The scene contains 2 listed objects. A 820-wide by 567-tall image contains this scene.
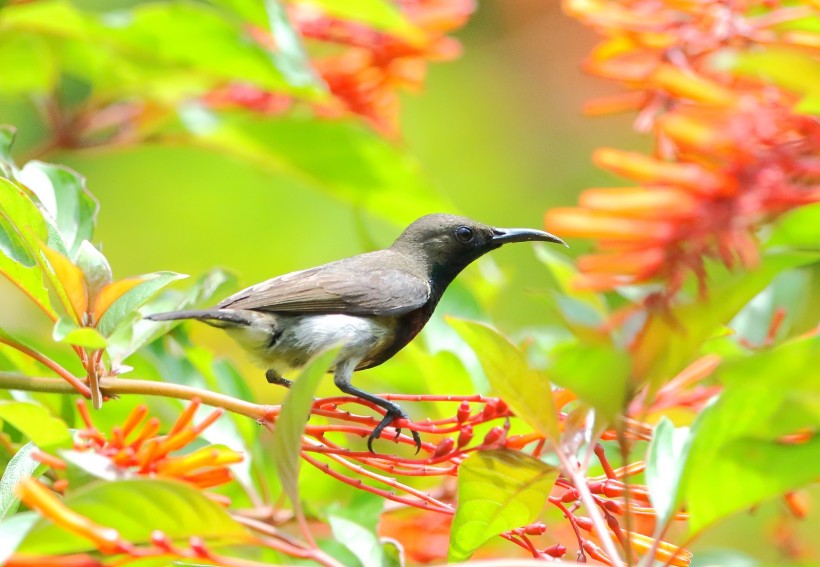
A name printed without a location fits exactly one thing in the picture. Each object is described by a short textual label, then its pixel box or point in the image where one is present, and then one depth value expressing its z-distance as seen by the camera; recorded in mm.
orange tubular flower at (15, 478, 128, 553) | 1960
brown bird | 2579
